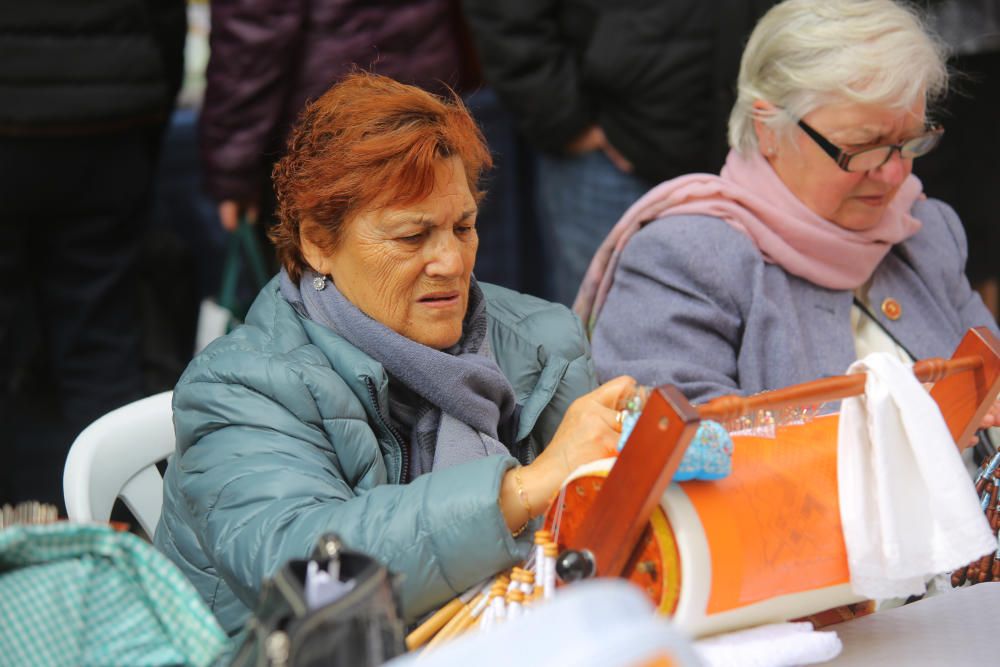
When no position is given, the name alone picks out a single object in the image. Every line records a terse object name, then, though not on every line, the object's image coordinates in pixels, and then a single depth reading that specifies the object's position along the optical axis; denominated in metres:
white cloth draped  3.84
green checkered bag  3.70
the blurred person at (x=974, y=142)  4.86
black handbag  3.51
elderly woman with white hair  4.24
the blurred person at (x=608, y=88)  4.65
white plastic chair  4.07
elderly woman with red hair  3.86
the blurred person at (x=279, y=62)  4.69
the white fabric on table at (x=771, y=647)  3.80
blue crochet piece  3.79
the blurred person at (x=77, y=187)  4.62
